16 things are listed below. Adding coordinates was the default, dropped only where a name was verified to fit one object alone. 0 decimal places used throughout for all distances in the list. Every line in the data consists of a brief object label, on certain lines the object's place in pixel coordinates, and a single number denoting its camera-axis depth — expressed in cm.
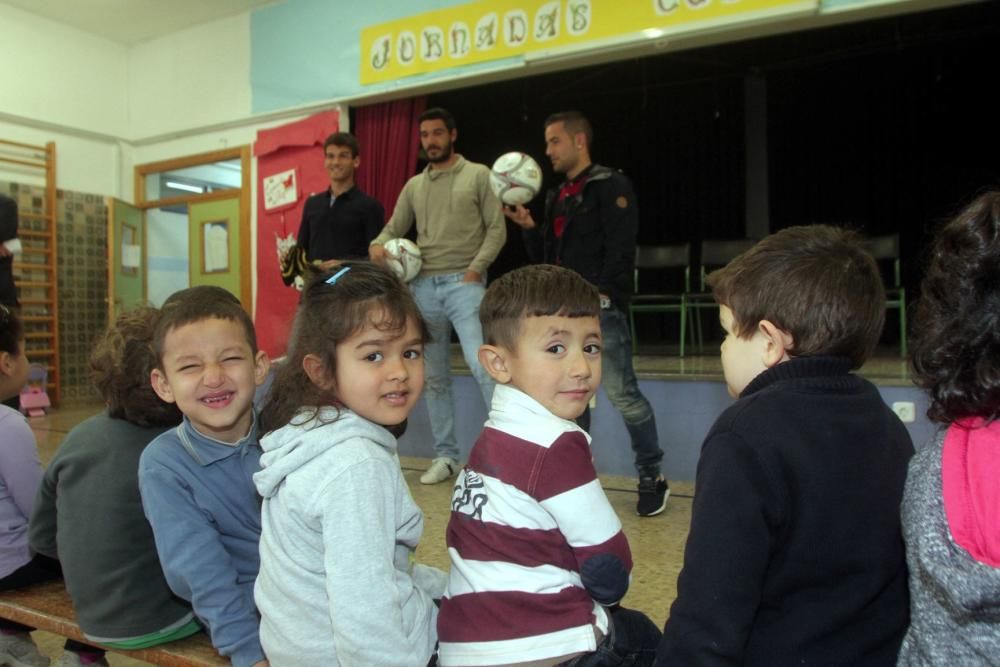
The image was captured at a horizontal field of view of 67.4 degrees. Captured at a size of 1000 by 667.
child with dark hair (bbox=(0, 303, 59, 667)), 156
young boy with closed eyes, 115
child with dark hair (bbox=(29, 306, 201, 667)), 128
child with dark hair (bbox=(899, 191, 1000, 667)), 69
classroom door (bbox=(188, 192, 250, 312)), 569
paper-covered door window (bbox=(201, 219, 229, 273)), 587
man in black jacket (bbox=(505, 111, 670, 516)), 266
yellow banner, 378
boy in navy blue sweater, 83
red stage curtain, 506
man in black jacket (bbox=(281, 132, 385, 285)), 349
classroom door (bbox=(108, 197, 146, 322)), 600
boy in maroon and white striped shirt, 97
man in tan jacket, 321
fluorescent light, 645
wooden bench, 124
